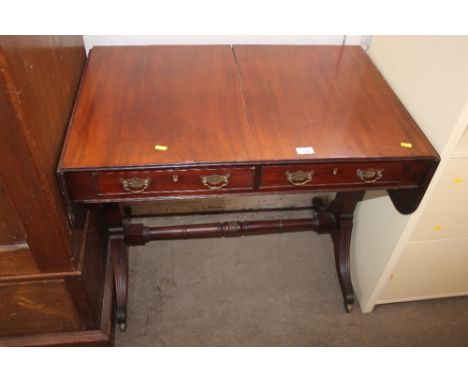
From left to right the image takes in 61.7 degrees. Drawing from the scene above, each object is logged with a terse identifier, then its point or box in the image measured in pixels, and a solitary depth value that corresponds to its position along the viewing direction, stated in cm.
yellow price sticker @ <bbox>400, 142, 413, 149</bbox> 112
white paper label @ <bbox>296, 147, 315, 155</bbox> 107
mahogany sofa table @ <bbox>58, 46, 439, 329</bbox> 104
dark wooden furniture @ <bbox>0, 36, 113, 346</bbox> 84
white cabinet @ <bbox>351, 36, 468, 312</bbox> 108
